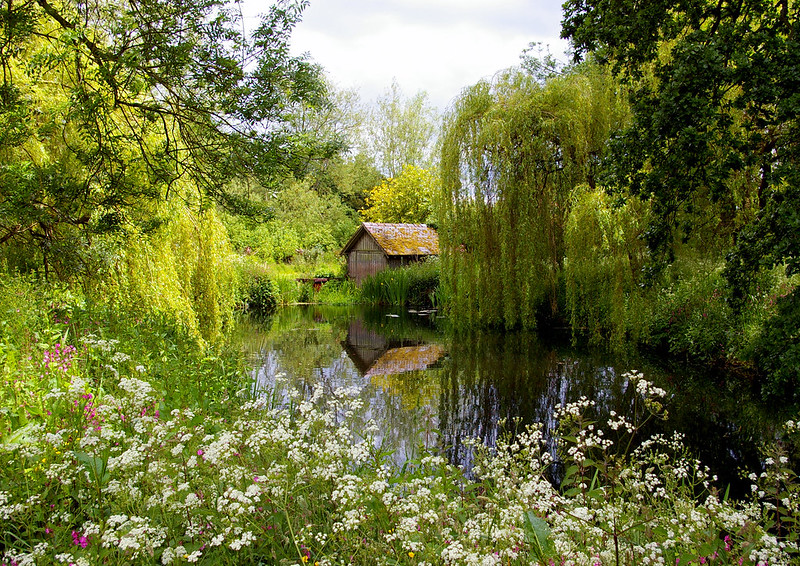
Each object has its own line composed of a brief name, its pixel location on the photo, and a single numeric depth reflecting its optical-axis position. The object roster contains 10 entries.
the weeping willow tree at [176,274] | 6.66
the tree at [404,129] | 41.12
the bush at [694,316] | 9.71
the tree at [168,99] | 4.15
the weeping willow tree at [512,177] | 11.83
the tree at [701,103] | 4.05
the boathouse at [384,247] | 25.97
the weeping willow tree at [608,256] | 10.22
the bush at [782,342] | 4.52
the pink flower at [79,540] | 2.35
